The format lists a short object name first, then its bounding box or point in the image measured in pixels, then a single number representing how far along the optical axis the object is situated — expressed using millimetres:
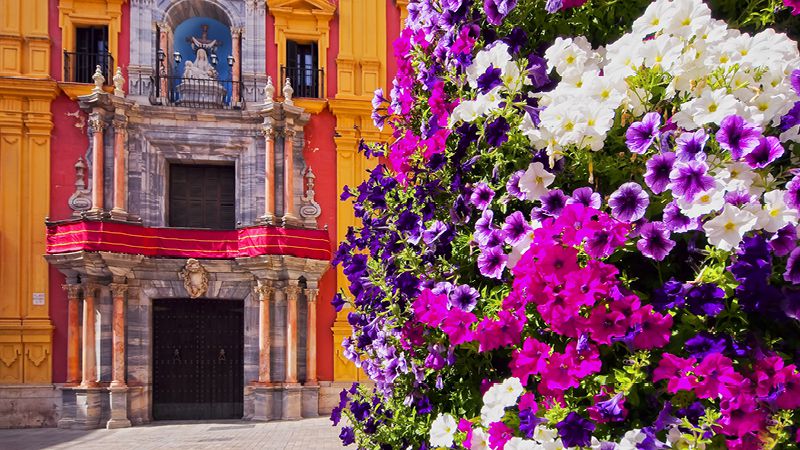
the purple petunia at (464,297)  2037
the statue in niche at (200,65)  14250
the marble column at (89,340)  12469
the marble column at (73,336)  12625
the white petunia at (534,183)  1905
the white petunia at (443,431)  1998
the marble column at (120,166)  13203
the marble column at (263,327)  13078
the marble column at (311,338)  13430
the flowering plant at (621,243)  1605
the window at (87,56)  13664
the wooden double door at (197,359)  13312
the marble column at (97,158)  13062
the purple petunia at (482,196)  2080
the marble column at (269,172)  13627
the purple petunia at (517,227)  1914
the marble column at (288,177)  13727
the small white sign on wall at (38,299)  12867
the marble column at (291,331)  13164
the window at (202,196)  14147
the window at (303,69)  14705
